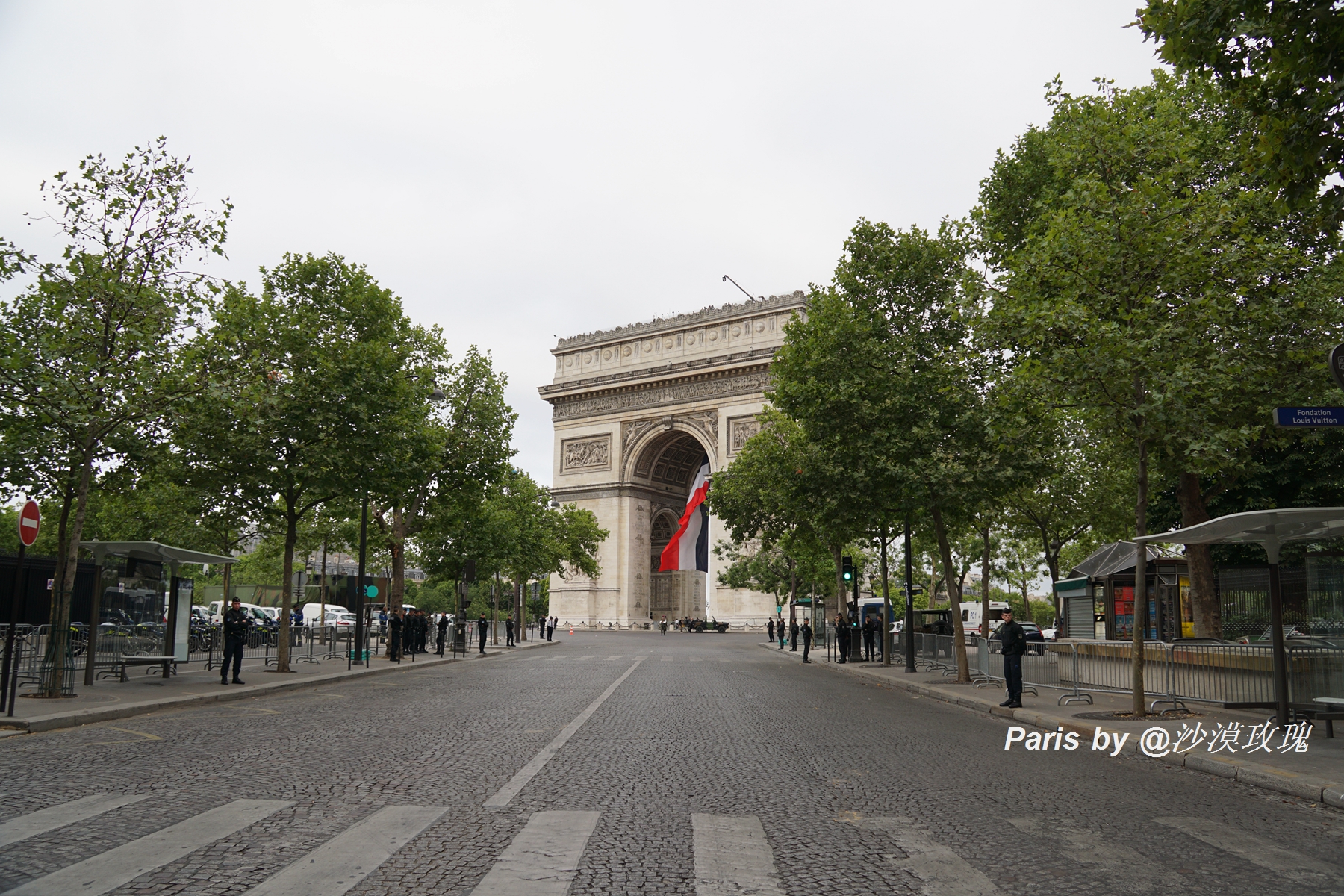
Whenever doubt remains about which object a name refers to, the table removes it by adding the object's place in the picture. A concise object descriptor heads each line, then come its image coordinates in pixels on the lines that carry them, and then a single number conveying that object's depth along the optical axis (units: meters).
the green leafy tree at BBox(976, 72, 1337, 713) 12.62
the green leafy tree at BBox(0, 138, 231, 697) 13.92
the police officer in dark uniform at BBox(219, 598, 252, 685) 17.33
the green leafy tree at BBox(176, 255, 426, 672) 19.12
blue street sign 8.73
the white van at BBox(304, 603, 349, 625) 49.41
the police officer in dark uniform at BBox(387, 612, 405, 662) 27.28
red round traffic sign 11.19
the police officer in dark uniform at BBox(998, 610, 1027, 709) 14.57
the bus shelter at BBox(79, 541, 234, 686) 16.75
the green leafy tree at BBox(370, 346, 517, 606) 30.84
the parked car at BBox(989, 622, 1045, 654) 15.49
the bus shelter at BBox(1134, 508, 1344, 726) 10.60
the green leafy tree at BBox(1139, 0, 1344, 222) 6.95
